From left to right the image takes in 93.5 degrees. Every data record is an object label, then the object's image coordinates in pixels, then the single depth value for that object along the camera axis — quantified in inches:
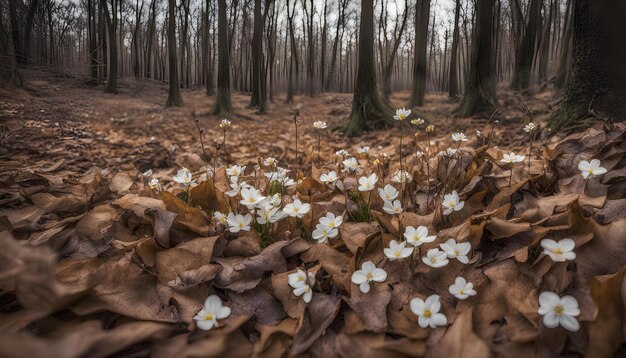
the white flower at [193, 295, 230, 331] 8.8
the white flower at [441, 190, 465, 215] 13.1
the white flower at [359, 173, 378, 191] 14.1
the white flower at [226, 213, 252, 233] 12.5
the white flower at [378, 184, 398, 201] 13.9
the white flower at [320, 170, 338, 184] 16.1
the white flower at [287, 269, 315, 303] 9.8
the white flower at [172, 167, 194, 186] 15.5
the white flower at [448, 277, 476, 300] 9.5
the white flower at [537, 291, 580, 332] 7.9
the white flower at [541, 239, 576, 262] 9.0
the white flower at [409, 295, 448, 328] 8.9
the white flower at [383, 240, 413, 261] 10.4
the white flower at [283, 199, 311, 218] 12.8
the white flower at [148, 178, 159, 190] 16.6
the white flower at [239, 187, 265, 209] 12.4
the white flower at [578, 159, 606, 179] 12.1
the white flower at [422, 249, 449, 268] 10.1
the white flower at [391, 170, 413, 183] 16.9
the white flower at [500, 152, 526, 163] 13.8
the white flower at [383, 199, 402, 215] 12.8
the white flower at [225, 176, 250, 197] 14.0
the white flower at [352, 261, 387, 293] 9.9
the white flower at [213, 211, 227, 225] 13.3
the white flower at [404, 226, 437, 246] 10.7
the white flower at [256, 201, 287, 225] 12.7
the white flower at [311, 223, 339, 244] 12.2
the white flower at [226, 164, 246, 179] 16.4
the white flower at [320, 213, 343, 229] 12.4
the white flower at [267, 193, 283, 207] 14.3
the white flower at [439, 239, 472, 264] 10.4
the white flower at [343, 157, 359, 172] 17.2
